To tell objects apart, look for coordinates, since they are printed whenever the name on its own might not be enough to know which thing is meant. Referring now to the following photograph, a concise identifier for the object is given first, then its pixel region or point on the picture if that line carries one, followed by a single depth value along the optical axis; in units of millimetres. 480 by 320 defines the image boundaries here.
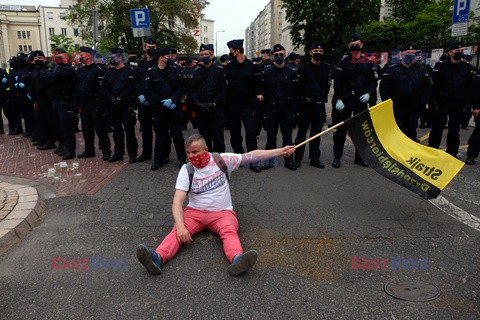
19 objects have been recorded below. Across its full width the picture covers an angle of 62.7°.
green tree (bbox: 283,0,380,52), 35250
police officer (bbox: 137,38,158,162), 8398
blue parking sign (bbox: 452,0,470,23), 10250
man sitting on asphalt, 4051
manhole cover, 3289
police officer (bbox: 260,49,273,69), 12828
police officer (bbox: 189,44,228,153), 7398
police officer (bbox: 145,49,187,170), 7609
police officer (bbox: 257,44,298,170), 7281
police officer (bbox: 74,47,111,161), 8211
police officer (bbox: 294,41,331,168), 7387
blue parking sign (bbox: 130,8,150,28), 12055
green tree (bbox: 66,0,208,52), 40344
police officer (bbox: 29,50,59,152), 9008
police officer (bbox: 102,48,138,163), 7988
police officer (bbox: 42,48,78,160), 8375
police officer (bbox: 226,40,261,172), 7385
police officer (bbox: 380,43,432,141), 7191
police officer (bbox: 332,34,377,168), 7289
